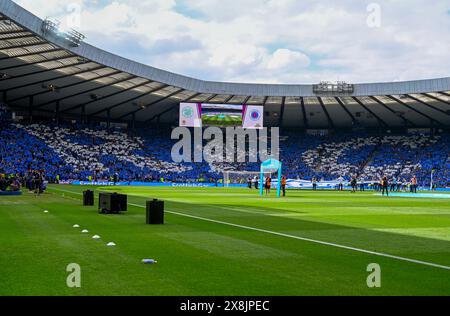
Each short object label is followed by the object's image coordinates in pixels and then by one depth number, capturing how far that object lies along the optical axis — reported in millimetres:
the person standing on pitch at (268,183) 46984
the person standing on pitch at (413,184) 58547
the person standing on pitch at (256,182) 71438
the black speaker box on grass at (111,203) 21656
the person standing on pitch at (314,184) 71000
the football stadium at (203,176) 8922
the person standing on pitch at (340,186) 72306
